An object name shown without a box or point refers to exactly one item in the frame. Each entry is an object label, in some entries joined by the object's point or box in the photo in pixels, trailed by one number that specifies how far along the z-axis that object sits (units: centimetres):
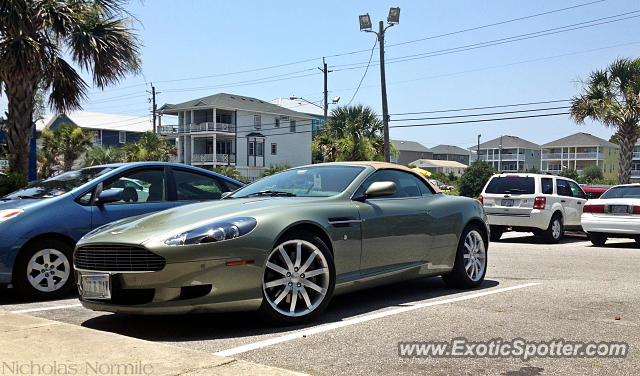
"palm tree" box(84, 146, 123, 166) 4312
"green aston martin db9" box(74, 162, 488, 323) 466
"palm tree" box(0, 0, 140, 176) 1480
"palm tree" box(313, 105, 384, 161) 4294
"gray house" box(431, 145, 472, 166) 12812
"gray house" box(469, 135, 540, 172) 11644
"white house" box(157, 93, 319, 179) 5834
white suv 1423
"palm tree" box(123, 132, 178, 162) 4612
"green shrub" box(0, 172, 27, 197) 1340
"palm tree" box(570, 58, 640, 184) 3089
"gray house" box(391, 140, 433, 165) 11576
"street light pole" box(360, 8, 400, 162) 2841
